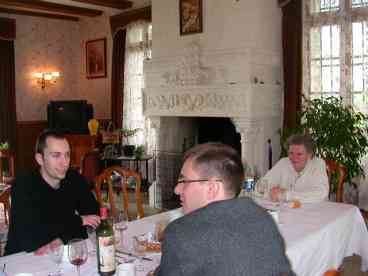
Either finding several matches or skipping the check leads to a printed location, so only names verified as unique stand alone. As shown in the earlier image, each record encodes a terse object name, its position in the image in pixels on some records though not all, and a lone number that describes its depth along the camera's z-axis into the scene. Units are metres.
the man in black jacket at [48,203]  2.27
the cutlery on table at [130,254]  2.00
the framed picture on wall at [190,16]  5.88
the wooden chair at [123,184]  3.11
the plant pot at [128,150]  7.13
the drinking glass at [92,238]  2.13
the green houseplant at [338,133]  4.59
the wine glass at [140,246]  2.05
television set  7.85
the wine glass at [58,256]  1.85
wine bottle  1.73
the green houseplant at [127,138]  7.14
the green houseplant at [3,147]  5.27
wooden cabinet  7.61
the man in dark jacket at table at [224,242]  1.18
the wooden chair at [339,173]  3.32
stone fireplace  5.41
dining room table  1.94
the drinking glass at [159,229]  2.20
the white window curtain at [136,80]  7.50
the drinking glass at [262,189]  3.11
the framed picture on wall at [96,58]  8.45
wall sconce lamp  8.55
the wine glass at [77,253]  1.74
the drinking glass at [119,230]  2.18
